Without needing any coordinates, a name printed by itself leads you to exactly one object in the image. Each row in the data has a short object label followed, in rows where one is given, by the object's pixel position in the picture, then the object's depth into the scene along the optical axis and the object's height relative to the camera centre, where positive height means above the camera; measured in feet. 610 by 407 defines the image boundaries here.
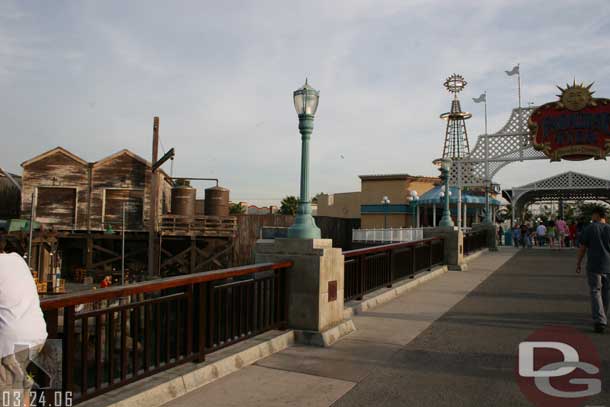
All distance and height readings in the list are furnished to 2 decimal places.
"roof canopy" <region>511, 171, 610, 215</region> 118.21 +10.57
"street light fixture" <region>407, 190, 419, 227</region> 123.73 +7.16
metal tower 179.22 +40.89
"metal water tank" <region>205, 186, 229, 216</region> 117.60 +5.69
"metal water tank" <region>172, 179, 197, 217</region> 111.20 +5.54
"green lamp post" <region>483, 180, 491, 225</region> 87.96 +2.15
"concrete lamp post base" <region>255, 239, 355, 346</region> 21.91 -2.48
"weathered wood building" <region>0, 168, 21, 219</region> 114.11 +5.73
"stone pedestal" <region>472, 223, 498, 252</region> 83.46 -0.93
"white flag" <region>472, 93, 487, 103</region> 95.09 +23.96
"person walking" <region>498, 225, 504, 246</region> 118.11 -1.10
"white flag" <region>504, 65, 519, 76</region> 91.80 +28.17
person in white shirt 11.10 -2.20
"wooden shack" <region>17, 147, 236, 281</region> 104.63 +3.45
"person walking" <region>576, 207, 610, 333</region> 23.52 -1.66
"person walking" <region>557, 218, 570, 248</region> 90.03 -0.16
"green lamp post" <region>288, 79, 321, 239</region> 22.75 +3.78
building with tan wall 160.35 +10.11
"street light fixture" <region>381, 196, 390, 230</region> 133.49 +6.52
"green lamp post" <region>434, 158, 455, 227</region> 56.65 +5.44
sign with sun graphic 74.33 +15.30
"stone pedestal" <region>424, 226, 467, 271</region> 52.29 -1.86
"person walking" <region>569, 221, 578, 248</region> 91.76 -0.67
